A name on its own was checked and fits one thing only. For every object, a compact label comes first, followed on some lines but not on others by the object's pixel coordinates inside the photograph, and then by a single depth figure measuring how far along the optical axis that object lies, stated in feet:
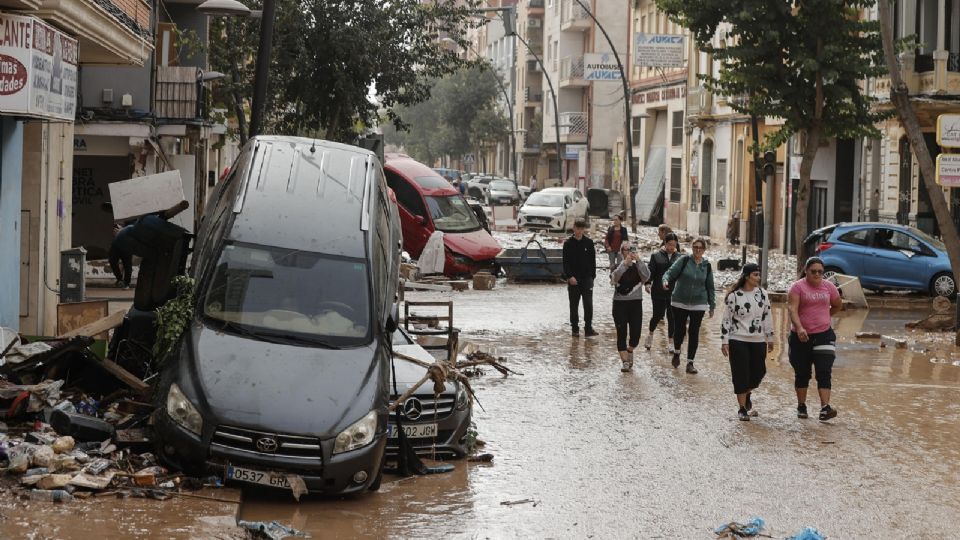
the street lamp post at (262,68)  69.00
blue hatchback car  96.12
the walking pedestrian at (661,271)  64.18
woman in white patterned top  48.44
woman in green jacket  58.59
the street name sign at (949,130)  76.79
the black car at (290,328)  32.68
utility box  59.52
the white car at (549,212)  170.30
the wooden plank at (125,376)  40.83
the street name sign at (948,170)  76.64
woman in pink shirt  48.19
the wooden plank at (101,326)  42.45
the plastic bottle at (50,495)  30.73
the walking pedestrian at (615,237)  90.89
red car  106.22
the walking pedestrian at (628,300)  60.08
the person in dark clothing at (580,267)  68.44
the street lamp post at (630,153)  161.82
